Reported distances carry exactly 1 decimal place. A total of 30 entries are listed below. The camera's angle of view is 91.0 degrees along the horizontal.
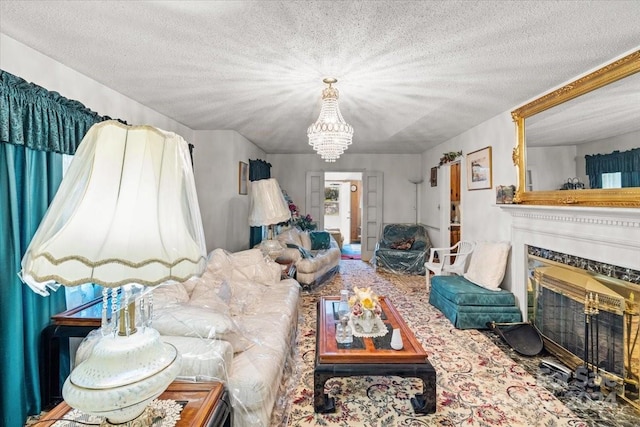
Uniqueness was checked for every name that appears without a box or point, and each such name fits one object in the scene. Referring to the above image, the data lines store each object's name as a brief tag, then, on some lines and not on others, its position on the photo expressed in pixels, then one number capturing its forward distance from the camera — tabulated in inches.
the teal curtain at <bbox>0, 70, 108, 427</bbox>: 72.1
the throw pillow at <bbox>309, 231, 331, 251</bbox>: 234.5
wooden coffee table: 77.9
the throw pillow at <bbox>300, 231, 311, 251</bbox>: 219.5
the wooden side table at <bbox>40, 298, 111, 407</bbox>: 81.0
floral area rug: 77.7
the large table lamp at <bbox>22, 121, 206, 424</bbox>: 32.4
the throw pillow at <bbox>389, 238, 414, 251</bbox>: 240.5
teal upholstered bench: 131.6
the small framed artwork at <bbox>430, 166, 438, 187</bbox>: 237.3
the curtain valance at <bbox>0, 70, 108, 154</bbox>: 71.3
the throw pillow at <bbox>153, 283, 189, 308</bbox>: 79.6
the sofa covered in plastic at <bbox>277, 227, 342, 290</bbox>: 181.6
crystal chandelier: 103.5
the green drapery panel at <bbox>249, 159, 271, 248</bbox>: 206.9
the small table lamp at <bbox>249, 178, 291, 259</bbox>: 156.0
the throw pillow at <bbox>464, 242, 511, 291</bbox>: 138.3
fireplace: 84.9
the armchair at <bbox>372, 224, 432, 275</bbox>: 231.1
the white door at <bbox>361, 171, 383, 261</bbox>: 277.7
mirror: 85.4
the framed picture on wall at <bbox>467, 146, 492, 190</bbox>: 158.1
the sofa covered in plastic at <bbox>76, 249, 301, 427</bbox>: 62.5
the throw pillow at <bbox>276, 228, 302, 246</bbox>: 194.2
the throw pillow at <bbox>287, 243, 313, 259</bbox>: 186.5
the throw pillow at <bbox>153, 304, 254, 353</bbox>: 67.1
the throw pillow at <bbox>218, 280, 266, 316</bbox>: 105.0
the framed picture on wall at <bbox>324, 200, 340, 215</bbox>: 433.4
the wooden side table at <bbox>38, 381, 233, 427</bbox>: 44.8
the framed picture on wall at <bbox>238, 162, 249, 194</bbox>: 190.2
